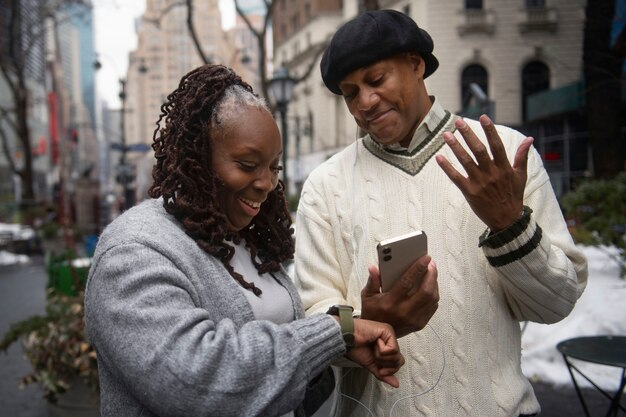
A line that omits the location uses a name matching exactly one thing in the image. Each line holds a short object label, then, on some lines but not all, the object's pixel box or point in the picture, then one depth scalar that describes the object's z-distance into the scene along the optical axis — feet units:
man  5.86
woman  4.19
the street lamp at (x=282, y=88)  39.93
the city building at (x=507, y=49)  67.10
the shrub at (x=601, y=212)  21.24
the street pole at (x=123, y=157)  71.46
